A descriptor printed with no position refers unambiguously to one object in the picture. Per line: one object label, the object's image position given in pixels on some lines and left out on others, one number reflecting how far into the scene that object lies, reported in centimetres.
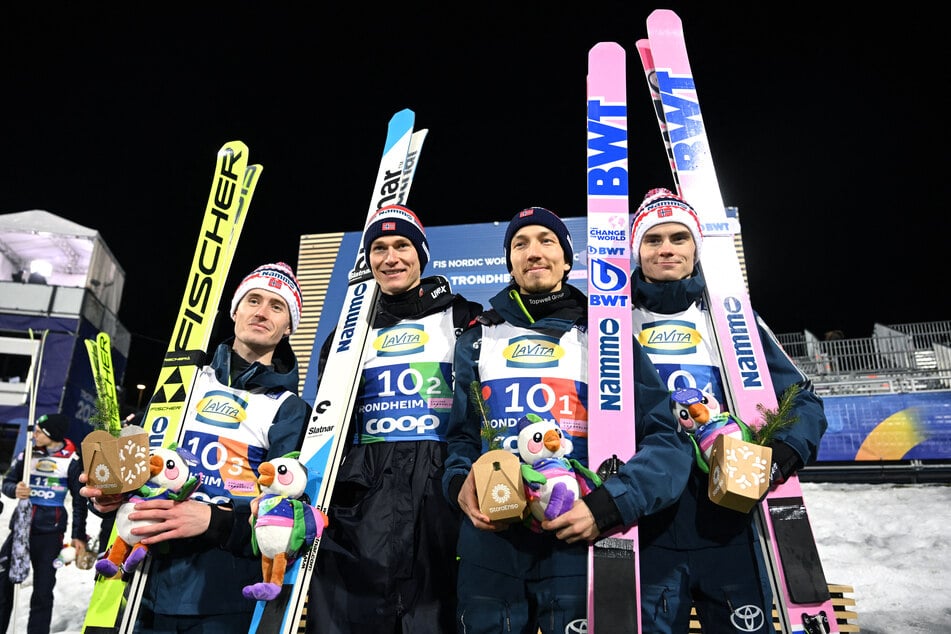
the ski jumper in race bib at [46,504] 503
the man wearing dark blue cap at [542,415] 192
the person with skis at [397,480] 233
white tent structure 2039
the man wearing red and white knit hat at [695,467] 207
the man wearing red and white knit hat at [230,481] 235
